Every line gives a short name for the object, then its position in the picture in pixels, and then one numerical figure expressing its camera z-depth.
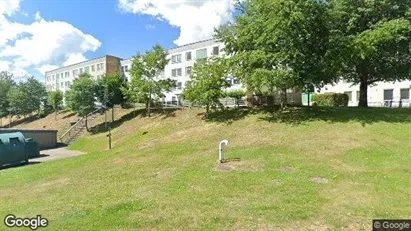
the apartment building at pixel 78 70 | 80.87
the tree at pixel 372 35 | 23.81
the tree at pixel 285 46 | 22.95
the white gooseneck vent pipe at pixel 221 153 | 15.75
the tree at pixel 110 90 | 45.31
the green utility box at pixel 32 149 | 28.78
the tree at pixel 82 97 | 42.62
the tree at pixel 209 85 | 29.00
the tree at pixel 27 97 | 56.94
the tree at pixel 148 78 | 37.97
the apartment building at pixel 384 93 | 39.62
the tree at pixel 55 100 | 57.00
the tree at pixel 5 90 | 60.08
